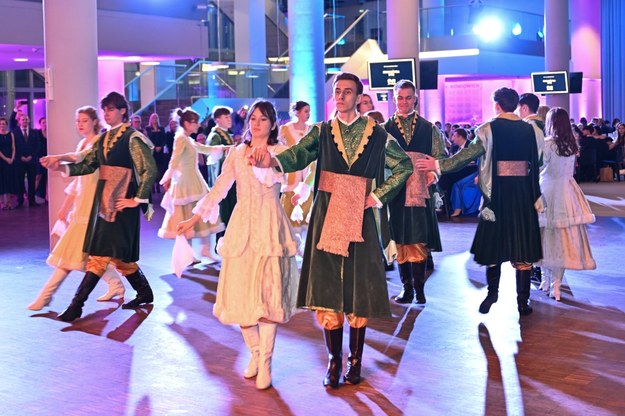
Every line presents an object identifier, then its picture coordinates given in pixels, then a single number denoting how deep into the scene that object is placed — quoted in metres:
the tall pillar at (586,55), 28.72
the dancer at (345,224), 5.16
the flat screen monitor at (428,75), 13.48
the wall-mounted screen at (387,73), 12.42
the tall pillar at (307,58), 15.34
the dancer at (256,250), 5.26
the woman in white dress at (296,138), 9.39
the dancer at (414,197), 7.57
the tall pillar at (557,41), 22.55
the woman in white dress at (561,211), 7.72
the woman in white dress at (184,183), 9.27
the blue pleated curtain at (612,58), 30.98
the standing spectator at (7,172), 16.27
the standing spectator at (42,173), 17.31
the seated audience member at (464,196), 14.38
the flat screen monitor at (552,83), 20.36
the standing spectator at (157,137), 18.31
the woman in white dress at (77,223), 7.39
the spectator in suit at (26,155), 16.56
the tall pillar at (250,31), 24.66
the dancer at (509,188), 7.01
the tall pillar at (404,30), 13.08
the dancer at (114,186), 7.19
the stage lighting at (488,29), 24.68
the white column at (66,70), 10.20
